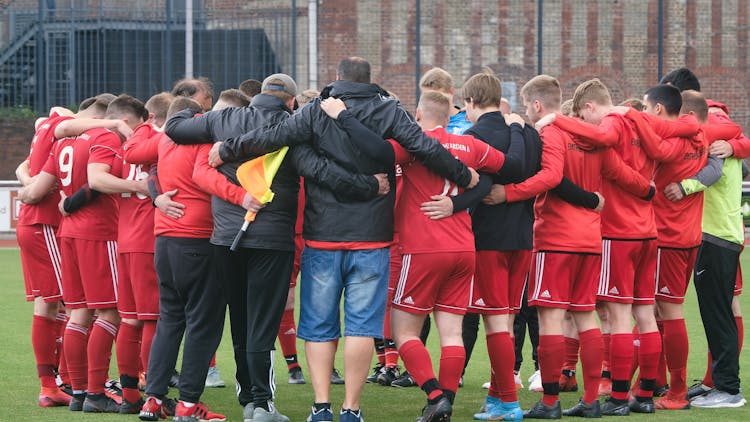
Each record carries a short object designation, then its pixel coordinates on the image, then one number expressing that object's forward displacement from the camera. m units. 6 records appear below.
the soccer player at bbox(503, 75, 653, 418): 14.86
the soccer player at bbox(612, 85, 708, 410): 15.88
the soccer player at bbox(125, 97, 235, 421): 14.13
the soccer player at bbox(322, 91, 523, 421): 14.04
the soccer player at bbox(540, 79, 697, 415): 15.18
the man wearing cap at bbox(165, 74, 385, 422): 13.75
